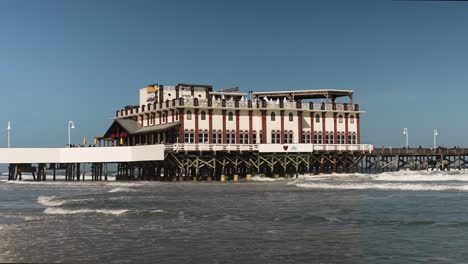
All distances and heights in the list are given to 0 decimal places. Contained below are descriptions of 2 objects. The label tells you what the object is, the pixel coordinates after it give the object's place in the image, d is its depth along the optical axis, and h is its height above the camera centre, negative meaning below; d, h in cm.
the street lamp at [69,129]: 8178 +445
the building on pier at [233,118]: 7275 +526
